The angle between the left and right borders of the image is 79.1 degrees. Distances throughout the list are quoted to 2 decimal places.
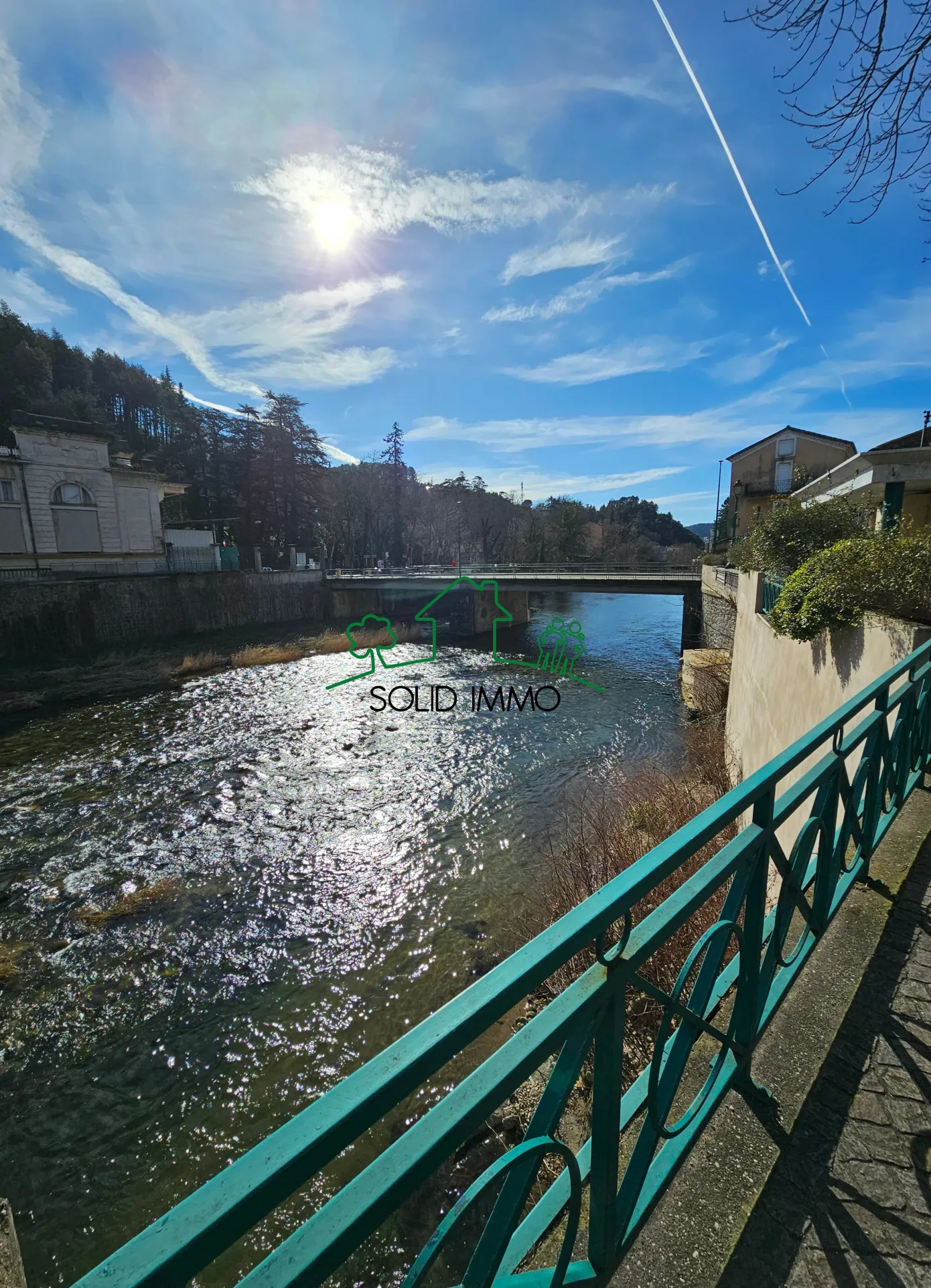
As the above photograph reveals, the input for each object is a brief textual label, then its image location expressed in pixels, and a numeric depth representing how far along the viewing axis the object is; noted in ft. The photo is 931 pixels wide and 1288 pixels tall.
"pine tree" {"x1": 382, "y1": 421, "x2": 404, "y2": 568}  164.14
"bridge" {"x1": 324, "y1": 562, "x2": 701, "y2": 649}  89.97
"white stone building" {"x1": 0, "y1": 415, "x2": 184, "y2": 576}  76.33
